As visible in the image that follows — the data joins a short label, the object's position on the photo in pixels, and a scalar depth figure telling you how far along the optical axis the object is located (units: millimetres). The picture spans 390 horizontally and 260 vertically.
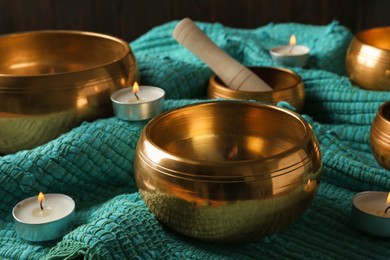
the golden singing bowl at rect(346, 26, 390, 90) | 799
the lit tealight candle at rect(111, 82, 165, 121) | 722
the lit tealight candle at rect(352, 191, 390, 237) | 639
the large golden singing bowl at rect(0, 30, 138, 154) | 723
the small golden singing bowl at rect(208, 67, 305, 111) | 766
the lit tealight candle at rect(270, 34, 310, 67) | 864
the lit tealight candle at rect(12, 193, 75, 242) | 639
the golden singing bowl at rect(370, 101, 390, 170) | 693
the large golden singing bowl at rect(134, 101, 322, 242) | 587
